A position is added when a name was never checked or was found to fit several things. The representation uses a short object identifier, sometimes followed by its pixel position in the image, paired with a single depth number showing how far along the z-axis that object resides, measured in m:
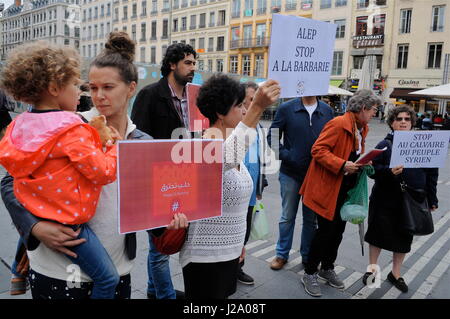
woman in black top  3.28
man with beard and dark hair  2.69
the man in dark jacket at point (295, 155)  3.61
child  1.33
